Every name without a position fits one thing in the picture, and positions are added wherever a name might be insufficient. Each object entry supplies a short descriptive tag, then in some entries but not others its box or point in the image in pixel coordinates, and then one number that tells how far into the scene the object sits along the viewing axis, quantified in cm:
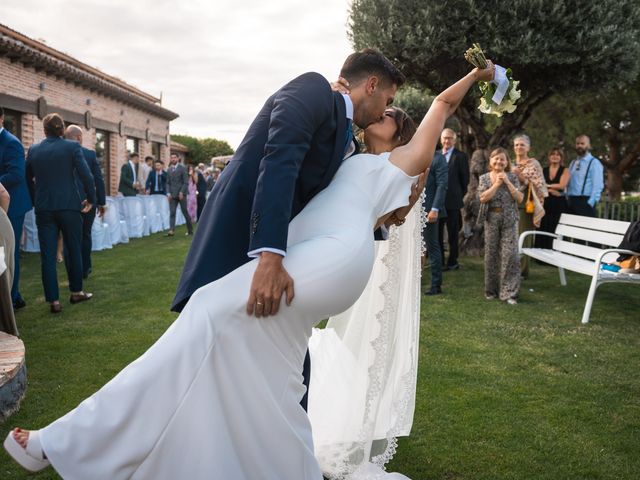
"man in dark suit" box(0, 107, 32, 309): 664
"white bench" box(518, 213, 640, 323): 671
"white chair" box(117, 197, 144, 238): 1511
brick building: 1535
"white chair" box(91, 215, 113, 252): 1291
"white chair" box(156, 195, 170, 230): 1828
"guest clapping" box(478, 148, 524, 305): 759
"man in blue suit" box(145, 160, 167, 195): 1920
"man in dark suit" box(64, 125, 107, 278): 921
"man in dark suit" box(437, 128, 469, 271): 1029
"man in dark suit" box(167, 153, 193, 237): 1667
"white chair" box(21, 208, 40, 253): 1223
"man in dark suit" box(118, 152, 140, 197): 1694
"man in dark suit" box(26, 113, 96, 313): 676
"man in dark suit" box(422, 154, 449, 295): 829
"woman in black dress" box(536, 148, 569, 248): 1090
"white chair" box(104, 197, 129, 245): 1375
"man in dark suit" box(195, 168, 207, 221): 2102
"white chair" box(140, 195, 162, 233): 1701
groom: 220
